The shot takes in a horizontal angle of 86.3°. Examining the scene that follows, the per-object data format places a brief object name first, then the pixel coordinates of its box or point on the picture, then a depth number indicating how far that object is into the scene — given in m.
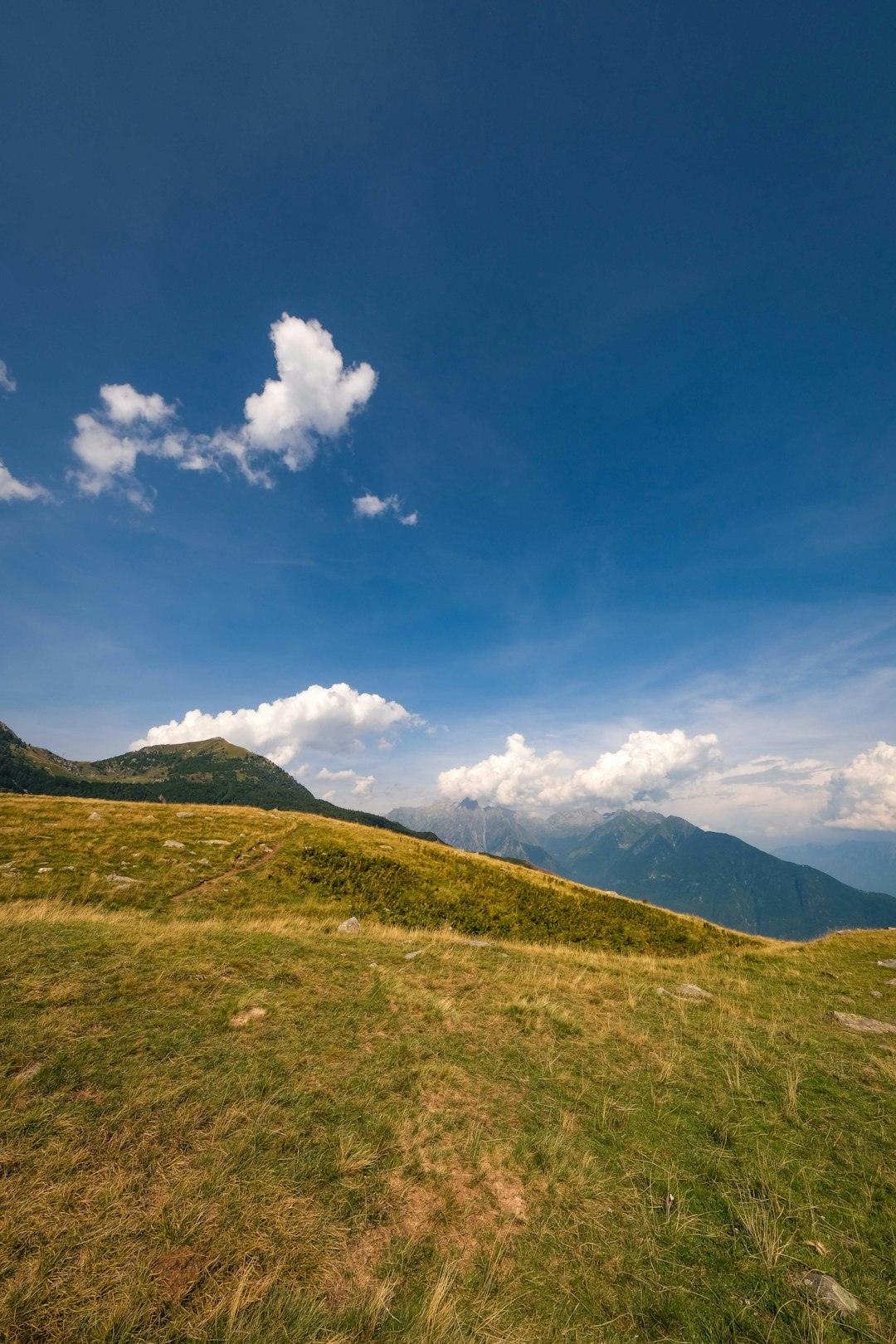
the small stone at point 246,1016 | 8.73
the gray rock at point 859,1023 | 11.57
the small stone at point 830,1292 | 4.63
